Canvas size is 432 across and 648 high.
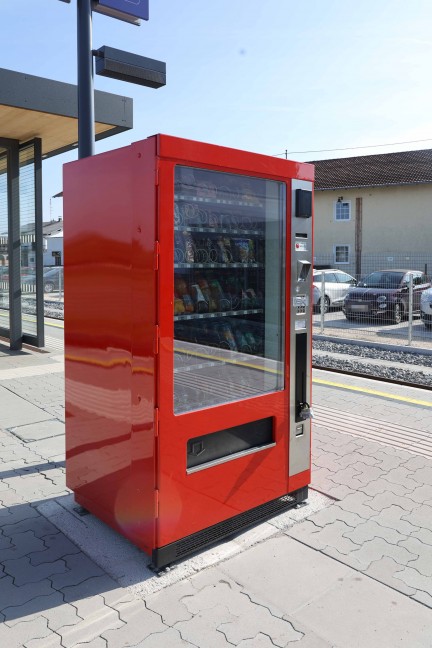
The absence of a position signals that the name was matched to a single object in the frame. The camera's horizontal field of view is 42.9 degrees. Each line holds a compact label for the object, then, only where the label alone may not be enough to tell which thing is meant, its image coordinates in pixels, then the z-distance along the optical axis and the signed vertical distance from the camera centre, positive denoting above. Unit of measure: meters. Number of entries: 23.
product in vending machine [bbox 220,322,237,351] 3.79 -0.37
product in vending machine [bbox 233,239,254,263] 3.69 +0.21
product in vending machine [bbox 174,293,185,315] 3.23 -0.15
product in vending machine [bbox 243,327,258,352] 3.84 -0.39
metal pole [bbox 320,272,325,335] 13.02 -0.67
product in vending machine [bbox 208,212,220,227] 3.52 +0.40
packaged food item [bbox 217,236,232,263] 3.62 +0.19
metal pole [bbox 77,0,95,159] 4.42 +1.62
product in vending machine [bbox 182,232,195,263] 3.33 +0.20
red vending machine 2.98 -0.36
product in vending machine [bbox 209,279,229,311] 3.62 -0.09
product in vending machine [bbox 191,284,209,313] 3.48 -0.12
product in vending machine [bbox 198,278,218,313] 3.56 -0.09
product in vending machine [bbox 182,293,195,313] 3.35 -0.14
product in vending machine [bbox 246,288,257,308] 3.76 -0.10
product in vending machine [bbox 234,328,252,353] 3.81 -0.42
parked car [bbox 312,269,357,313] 15.57 -0.16
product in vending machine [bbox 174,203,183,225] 3.19 +0.38
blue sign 4.50 +2.27
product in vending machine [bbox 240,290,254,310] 3.73 -0.14
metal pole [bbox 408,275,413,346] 10.95 -0.50
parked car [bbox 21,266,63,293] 22.34 +0.08
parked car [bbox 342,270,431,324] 12.23 -0.39
